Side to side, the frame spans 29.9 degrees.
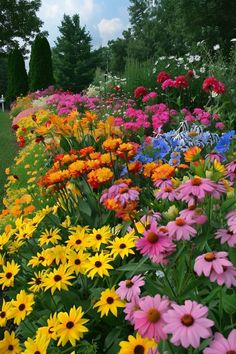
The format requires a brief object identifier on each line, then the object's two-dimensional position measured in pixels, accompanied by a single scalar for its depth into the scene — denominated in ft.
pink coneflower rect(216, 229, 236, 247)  4.24
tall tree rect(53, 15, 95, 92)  102.17
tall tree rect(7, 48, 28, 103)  78.33
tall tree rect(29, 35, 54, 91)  68.03
